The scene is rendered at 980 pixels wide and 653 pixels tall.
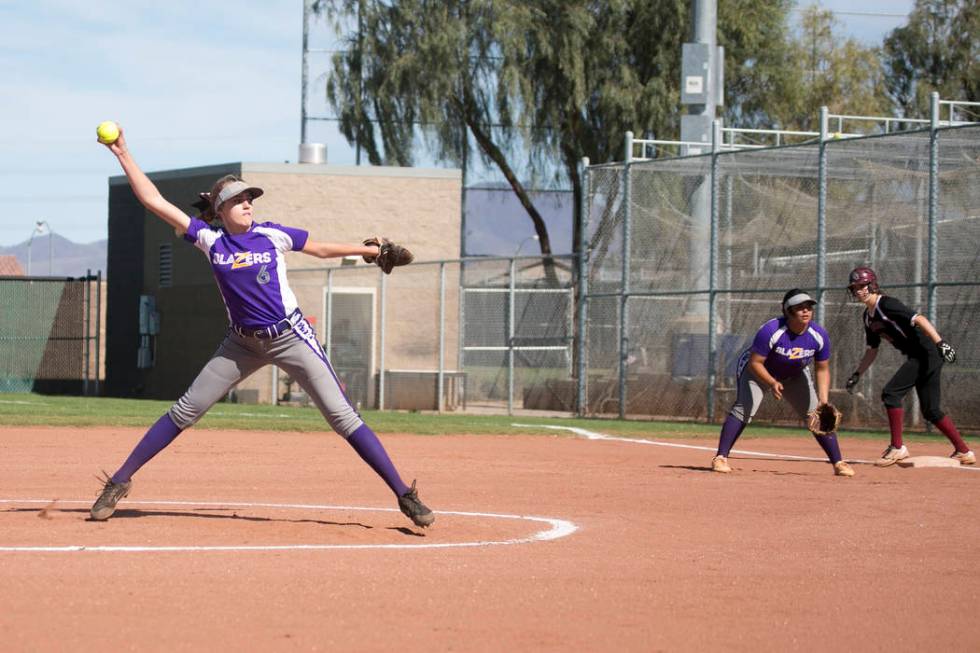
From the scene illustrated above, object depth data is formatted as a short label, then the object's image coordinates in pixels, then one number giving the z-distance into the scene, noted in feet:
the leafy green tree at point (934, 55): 169.27
